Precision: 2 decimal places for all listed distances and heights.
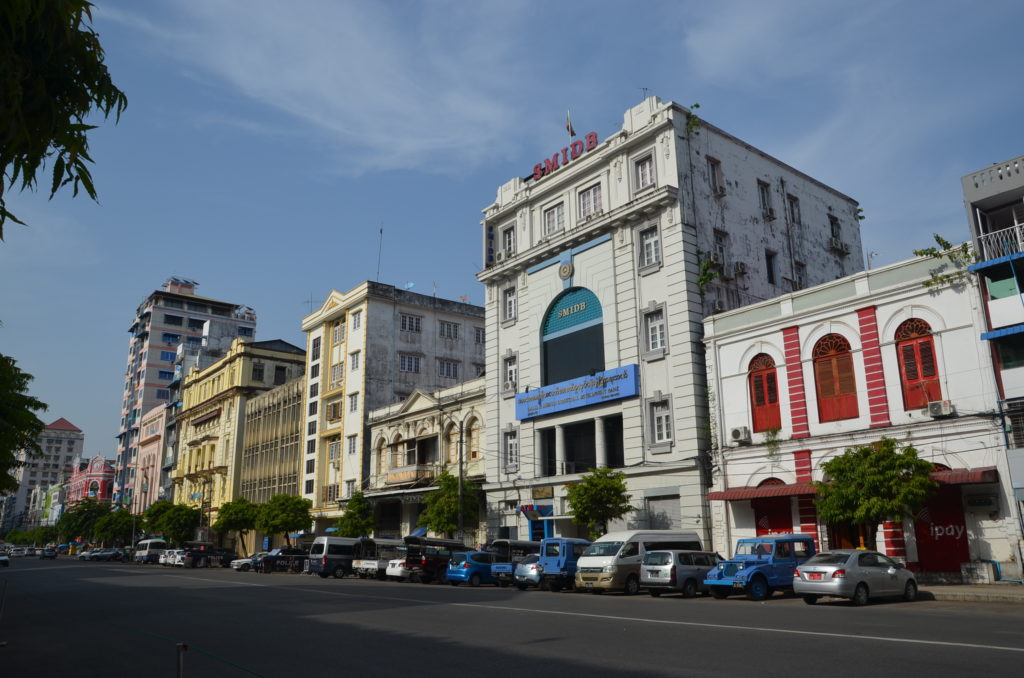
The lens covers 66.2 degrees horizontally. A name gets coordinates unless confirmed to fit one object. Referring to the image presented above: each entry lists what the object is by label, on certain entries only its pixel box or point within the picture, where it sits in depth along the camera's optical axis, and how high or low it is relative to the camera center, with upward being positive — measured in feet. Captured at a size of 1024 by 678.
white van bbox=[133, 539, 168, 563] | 234.38 -4.04
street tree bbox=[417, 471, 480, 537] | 134.51 +4.33
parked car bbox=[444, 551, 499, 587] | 104.73 -4.96
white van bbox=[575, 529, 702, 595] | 82.79 -3.19
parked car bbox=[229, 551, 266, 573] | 168.35 -6.31
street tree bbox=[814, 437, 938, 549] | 74.59 +3.56
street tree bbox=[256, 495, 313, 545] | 184.55 +4.17
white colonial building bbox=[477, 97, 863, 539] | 111.34 +37.08
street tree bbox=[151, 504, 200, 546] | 252.42 +4.39
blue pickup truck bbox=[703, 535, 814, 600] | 74.38 -3.88
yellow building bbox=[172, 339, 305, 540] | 256.11 +40.58
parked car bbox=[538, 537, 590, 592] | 95.04 -3.91
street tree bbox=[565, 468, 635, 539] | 105.29 +3.80
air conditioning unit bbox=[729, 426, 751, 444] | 100.44 +11.30
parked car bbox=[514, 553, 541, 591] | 96.27 -5.13
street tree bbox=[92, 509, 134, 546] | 311.47 +4.15
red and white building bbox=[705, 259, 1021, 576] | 79.77 +13.23
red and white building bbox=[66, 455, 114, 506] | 467.93 +34.99
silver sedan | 63.52 -4.38
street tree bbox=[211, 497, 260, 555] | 207.21 +4.81
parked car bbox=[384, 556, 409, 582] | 115.65 -5.46
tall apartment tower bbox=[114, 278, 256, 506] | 395.55 +99.44
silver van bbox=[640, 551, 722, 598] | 78.79 -4.49
